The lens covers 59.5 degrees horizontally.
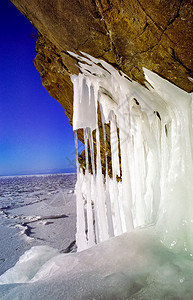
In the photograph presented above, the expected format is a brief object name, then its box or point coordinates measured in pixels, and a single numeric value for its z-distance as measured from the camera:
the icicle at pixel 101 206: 2.48
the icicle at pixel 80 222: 2.59
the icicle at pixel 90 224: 2.55
